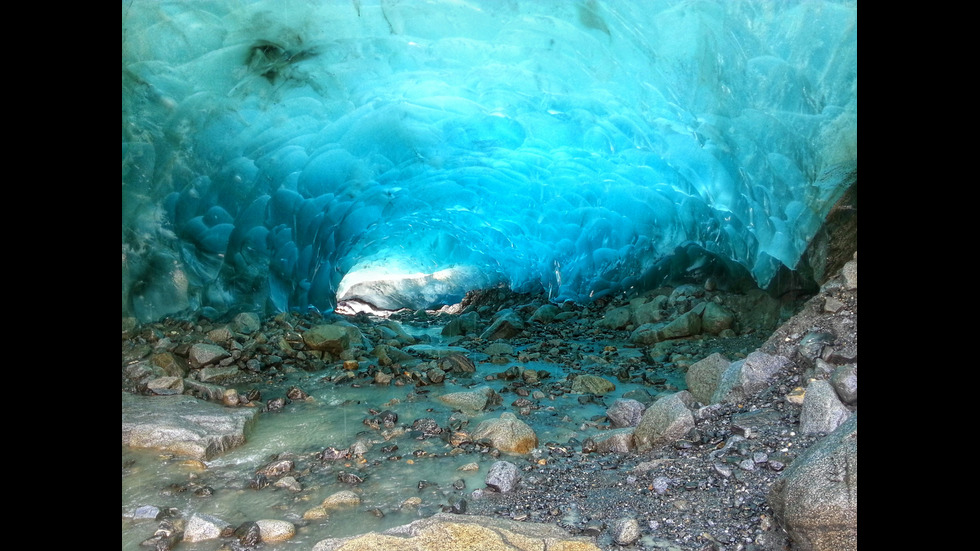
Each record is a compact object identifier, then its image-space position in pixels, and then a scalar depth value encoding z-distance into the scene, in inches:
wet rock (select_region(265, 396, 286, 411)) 193.6
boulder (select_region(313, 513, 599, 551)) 107.6
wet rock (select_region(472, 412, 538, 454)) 164.4
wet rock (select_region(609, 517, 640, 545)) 110.2
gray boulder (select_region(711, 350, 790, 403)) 170.1
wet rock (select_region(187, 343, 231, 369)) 205.9
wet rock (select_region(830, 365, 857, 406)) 131.6
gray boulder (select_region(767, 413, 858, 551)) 99.7
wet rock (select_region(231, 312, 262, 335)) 241.6
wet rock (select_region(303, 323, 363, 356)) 248.7
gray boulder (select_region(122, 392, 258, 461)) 156.7
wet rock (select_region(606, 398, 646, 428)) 191.8
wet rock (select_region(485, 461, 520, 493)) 138.6
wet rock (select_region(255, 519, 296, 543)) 117.0
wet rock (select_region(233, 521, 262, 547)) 115.0
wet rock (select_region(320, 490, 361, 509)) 131.5
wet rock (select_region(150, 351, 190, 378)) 195.2
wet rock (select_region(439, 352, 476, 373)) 256.7
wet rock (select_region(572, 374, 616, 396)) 234.2
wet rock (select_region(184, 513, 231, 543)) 116.7
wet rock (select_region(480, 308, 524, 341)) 375.2
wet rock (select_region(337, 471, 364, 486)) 143.3
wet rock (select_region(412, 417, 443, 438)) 176.1
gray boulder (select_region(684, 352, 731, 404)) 195.8
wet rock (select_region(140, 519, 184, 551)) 115.0
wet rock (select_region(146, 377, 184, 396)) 189.5
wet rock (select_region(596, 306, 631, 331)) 384.1
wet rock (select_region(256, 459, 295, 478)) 146.0
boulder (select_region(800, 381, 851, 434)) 132.2
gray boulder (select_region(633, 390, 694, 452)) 157.9
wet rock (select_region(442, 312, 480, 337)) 406.9
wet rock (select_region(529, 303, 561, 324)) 433.3
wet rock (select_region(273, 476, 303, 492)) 139.5
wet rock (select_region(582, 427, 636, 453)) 162.2
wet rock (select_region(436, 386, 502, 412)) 203.8
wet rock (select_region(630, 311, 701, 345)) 311.7
